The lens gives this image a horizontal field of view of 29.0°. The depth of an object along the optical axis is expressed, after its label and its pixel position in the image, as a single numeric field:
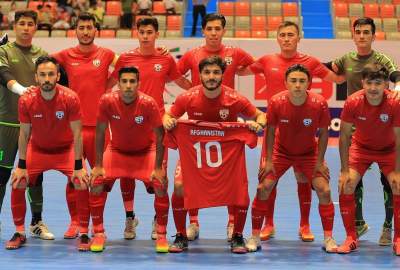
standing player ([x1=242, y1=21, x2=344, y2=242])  8.11
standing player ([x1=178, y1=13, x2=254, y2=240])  8.30
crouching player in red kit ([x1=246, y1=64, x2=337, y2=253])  7.52
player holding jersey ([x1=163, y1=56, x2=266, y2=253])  7.45
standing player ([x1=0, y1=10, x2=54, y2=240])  8.13
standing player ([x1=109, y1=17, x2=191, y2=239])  8.20
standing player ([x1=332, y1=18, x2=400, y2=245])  8.03
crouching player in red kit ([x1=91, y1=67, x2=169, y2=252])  7.46
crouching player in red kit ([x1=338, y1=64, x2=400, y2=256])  7.41
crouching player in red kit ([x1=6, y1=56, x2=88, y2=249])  7.52
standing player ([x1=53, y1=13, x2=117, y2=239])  8.18
